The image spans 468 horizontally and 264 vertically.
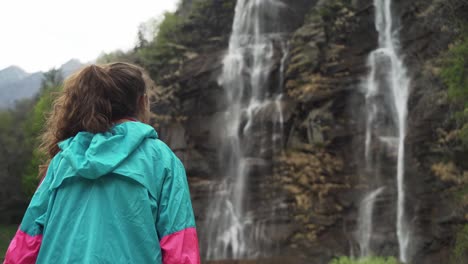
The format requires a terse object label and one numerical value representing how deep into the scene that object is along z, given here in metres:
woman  1.88
